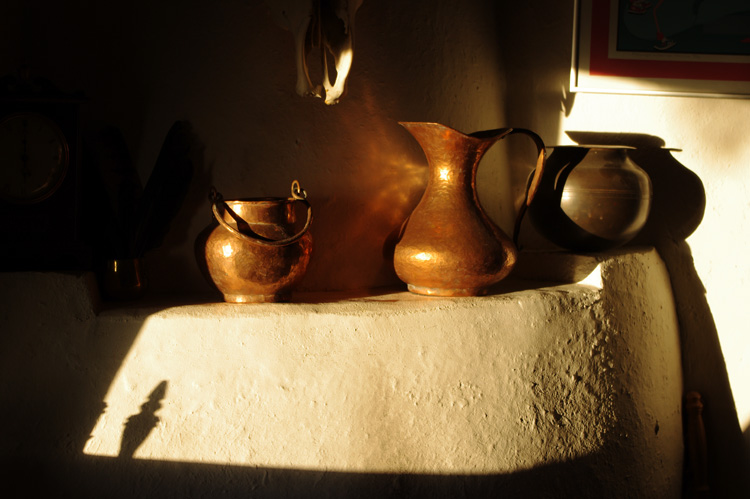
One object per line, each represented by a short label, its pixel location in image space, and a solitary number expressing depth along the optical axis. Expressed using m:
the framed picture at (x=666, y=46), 2.17
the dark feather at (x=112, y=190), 1.70
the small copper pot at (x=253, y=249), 1.64
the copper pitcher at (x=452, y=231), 1.80
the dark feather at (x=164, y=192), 1.72
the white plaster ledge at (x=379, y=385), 1.52
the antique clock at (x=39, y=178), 1.53
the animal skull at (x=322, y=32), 1.70
